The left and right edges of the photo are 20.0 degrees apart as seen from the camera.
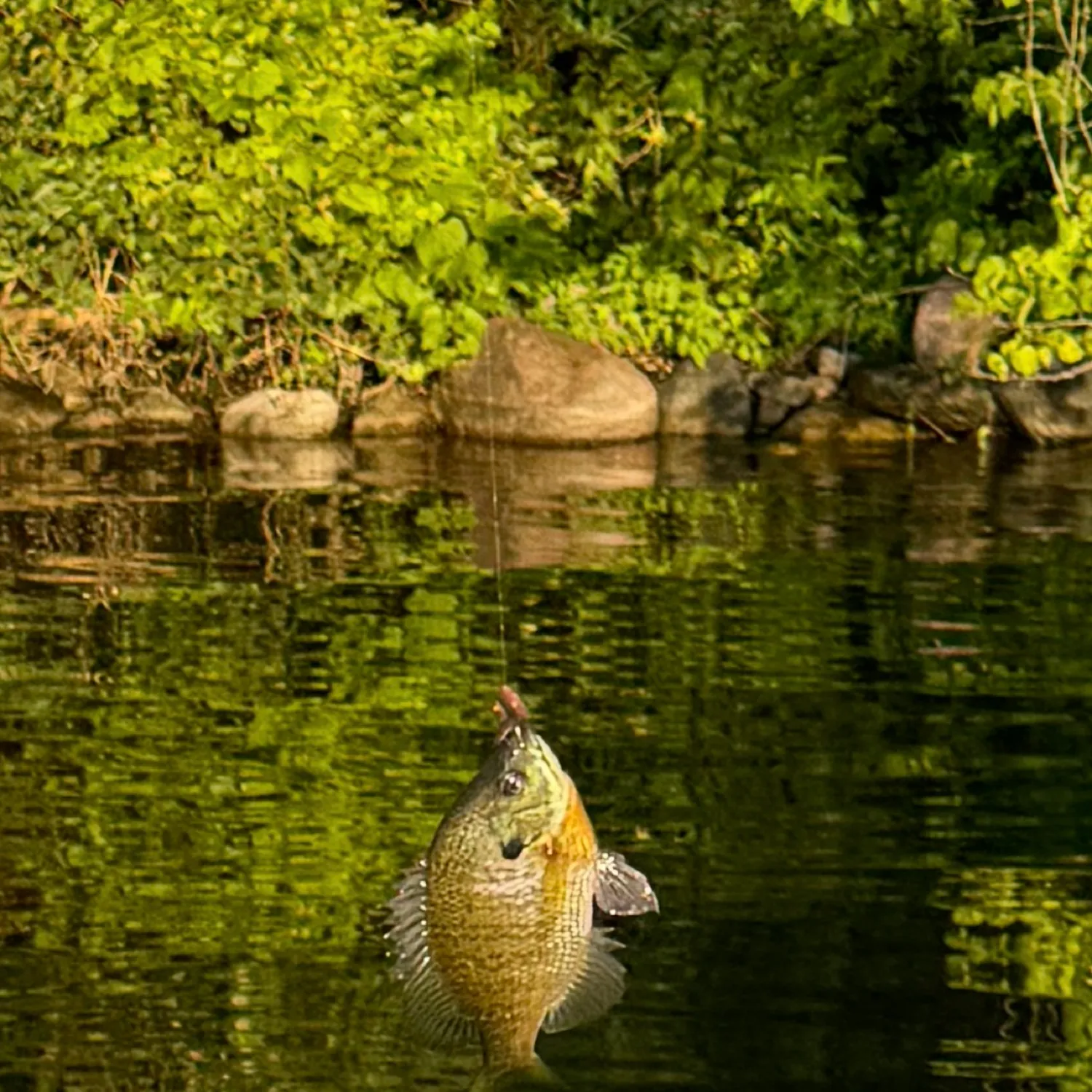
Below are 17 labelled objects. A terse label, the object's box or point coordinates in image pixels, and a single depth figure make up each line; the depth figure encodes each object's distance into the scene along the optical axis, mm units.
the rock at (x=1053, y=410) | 20156
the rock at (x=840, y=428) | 20547
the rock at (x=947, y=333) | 20422
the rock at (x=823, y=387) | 21141
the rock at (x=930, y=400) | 20438
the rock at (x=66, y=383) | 20953
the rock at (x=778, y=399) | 20922
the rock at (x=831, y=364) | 21328
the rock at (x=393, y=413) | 20672
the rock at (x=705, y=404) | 20828
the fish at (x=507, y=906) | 6820
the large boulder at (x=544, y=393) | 20141
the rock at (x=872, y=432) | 20516
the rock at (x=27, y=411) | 20234
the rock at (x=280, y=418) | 20328
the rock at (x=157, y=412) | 20703
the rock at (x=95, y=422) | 20500
